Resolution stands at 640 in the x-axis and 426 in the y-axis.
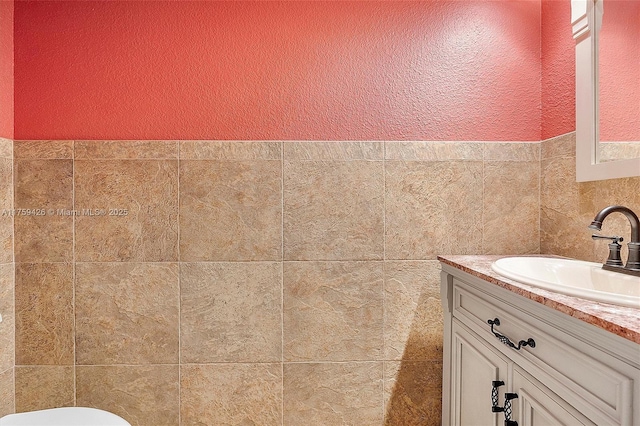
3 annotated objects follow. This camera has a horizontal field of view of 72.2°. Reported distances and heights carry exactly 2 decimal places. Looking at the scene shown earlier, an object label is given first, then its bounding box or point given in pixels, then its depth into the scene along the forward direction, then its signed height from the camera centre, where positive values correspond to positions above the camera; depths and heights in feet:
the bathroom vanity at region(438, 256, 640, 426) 2.56 -1.11
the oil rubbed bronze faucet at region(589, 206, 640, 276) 3.99 -0.27
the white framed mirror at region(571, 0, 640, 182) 4.59 +1.21
